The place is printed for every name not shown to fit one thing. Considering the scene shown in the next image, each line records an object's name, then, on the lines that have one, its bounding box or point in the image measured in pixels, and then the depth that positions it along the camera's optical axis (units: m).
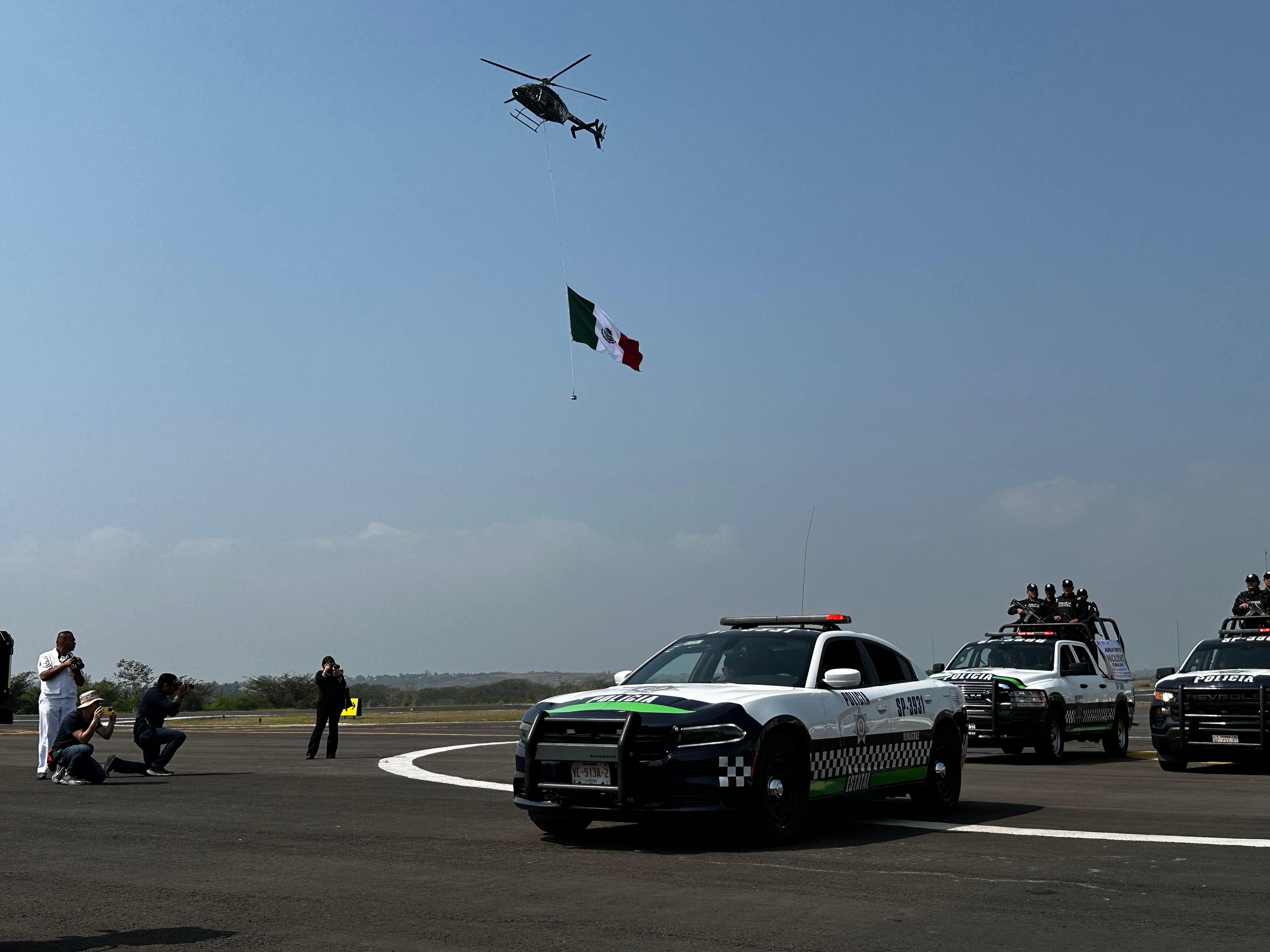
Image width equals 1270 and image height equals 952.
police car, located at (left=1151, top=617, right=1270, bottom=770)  19.27
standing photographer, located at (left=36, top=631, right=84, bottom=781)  18.20
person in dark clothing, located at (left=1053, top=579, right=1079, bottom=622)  26.67
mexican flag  33.47
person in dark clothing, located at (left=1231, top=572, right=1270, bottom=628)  24.72
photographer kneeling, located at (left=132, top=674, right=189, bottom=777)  18.97
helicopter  31.38
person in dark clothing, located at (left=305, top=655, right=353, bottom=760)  23.05
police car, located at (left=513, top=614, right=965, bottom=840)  10.56
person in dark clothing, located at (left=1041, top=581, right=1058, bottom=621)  26.67
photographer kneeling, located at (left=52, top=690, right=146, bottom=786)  17.64
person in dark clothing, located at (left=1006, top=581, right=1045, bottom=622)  27.00
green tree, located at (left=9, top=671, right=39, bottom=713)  65.66
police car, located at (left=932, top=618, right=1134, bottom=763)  21.33
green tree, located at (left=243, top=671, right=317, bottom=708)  77.12
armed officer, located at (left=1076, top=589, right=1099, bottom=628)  27.36
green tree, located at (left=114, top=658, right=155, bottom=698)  78.12
